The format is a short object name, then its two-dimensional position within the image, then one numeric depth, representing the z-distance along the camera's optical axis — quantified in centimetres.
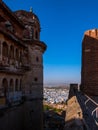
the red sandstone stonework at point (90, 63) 888
